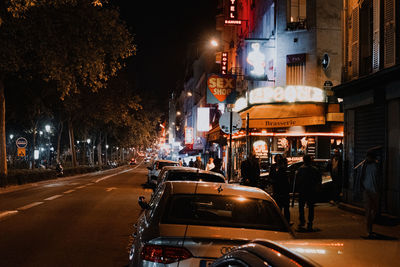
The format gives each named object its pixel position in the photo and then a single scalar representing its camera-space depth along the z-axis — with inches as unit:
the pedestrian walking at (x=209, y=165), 1005.1
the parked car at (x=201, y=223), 177.8
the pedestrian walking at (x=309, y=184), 474.0
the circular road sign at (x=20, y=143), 1196.5
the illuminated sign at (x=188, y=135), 2674.7
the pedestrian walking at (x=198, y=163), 942.9
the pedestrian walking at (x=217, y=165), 661.9
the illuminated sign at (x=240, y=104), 1126.5
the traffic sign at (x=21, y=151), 1191.3
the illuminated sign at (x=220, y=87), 1077.1
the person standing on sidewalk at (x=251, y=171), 597.0
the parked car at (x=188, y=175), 406.1
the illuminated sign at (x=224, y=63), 1356.5
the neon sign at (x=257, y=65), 975.0
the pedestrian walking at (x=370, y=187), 421.1
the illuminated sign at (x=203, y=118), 1847.9
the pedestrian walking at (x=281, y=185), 493.0
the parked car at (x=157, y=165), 1129.6
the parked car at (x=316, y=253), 82.2
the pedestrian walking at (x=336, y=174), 689.0
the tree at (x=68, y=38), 863.1
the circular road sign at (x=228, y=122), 585.3
